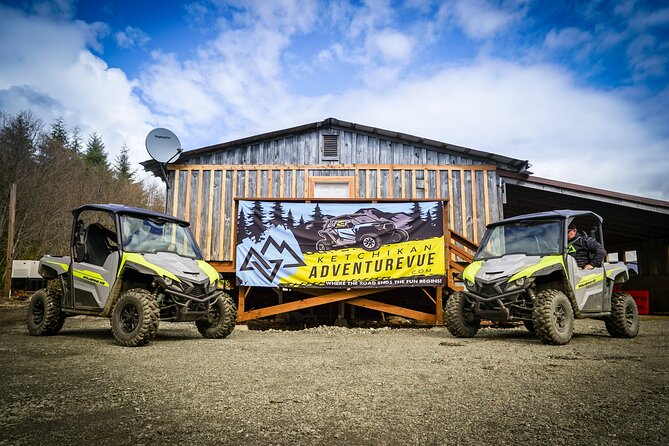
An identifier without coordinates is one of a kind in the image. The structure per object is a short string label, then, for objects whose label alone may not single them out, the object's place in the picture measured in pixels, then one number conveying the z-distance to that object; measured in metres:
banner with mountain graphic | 9.84
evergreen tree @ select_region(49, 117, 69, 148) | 43.41
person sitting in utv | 7.58
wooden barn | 12.24
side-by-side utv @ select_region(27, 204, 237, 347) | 6.61
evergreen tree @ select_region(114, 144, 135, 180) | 46.86
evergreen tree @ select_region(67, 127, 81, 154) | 42.75
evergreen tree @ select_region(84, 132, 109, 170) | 43.44
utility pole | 17.16
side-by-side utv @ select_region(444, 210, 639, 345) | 6.87
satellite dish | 11.82
